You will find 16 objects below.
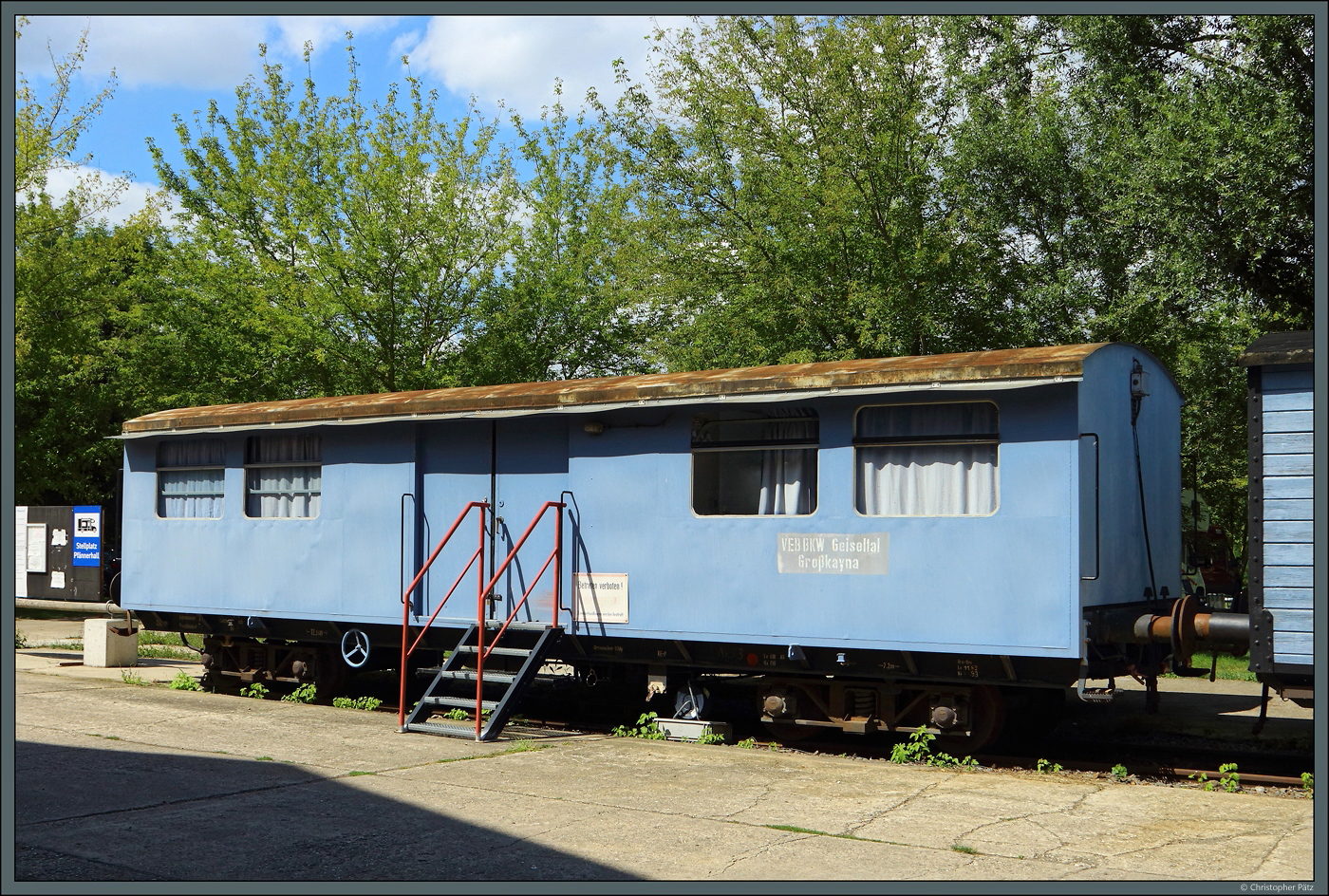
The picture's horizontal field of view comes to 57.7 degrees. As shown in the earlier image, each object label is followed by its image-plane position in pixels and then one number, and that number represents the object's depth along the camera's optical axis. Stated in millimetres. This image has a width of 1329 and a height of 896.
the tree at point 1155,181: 16125
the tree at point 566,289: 21828
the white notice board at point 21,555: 16688
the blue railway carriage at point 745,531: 9125
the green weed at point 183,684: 14156
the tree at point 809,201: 18594
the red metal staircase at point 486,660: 10586
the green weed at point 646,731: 10945
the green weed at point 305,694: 13023
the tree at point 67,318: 23328
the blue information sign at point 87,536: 15719
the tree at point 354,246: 20688
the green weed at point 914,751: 9758
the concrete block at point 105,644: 15789
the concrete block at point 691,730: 10742
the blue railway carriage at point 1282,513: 8250
